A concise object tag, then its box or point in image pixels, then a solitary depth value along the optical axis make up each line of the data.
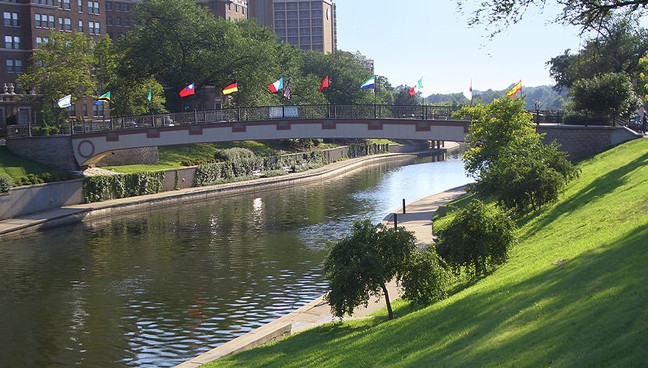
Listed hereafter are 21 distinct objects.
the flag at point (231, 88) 68.75
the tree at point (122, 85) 86.81
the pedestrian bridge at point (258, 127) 57.00
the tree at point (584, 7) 25.62
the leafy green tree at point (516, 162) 31.84
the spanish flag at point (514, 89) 52.00
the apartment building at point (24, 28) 99.06
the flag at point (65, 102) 67.84
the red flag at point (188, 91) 68.19
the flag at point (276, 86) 64.94
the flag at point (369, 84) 61.45
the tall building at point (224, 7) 147.12
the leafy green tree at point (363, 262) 20.88
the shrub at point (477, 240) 24.14
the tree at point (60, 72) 78.69
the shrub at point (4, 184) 52.31
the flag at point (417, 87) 65.56
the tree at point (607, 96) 49.84
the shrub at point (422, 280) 21.53
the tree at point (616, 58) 77.44
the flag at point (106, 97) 69.50
